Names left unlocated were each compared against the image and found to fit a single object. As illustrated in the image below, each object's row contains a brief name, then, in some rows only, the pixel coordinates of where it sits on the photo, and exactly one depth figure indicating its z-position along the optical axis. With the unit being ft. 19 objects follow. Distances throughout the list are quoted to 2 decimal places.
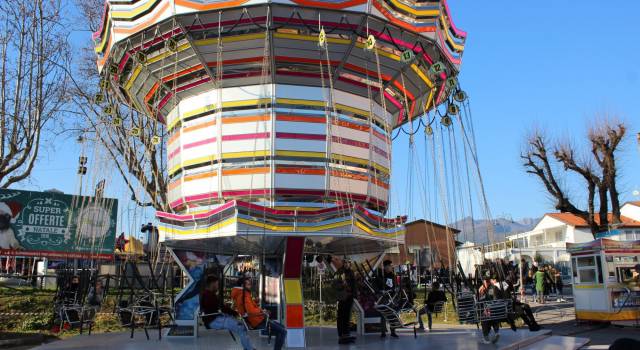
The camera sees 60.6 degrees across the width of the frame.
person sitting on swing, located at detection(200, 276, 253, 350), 33.78
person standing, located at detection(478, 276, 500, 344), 42.32
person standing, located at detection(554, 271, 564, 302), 105.50
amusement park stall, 60.59
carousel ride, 44.37
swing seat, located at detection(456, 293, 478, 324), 42.70
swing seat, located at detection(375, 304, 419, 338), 45.27
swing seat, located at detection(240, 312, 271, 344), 35.43
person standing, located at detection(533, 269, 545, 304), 90.07
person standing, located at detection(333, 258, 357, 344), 43.65
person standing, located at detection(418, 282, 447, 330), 52.21
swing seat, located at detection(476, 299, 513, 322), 41.50
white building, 208.23
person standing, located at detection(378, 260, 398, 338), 47.44
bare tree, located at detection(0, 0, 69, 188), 65.92
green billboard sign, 97.81
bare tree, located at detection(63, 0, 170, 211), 86.28
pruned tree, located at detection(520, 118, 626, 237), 92.89
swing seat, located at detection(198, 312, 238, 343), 33.76
